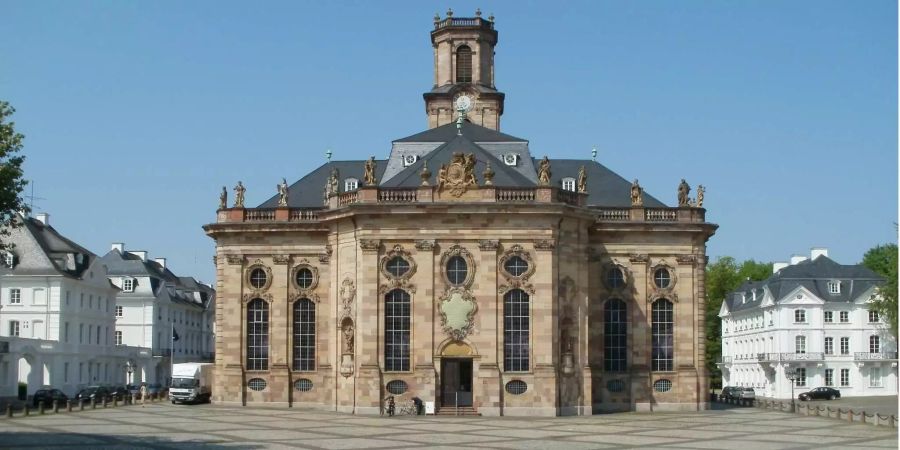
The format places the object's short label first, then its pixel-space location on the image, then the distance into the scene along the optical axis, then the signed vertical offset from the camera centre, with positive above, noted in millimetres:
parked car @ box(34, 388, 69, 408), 68438 -3838
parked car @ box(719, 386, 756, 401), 91688 -4687
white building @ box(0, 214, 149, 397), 78938 +1037
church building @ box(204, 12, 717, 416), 58219 +1984
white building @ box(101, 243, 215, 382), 105188 +1709
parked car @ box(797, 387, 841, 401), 90812 -4755
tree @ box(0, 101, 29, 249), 33781 +4092
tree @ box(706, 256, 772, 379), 130125 +4295
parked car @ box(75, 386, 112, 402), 70500 -3885
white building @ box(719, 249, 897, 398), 99562 -472
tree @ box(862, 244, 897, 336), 90581 +4378
